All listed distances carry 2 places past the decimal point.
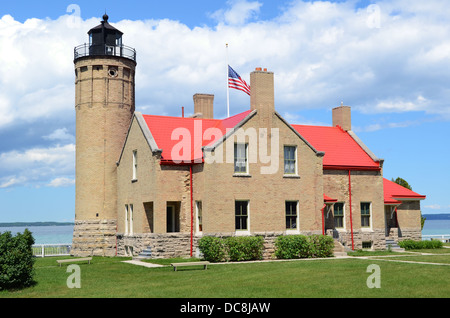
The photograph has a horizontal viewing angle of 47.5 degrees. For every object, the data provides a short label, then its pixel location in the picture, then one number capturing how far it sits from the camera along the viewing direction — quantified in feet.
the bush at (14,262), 63.52
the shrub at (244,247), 88.02
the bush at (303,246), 92.38
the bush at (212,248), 86.53
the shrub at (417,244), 115.96
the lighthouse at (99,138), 120.26
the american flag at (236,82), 105.91
